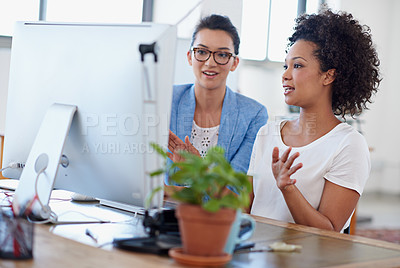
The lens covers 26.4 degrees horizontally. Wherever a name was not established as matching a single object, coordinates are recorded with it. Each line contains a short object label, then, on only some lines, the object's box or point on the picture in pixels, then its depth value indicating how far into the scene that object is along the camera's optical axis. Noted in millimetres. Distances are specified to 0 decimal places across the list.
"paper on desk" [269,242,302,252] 1906
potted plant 1494
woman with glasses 2824
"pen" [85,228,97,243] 1924
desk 1571
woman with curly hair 2358
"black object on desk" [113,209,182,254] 1722
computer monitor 1954
